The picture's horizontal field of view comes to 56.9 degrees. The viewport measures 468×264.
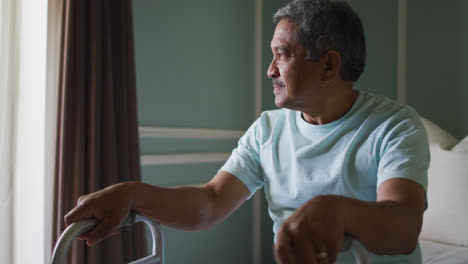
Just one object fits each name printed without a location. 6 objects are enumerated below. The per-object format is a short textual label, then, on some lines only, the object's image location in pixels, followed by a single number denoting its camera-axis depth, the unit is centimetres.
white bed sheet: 158
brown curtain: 158
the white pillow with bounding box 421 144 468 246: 174
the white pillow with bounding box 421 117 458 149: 199
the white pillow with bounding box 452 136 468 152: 187
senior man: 92
